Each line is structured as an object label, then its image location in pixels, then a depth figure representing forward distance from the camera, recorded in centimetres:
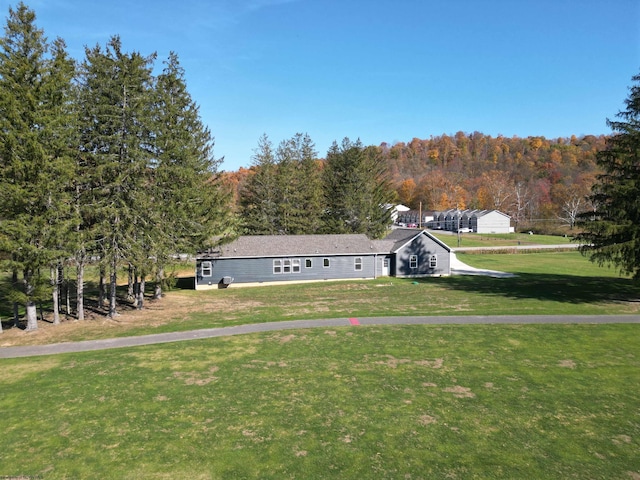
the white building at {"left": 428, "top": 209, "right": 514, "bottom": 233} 9812
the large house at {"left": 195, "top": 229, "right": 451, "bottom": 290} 3962
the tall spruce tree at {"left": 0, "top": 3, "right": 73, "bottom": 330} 1995
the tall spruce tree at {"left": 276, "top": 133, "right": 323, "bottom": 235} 5509
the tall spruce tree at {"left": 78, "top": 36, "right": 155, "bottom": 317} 2447
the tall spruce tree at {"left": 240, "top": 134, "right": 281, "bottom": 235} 5353
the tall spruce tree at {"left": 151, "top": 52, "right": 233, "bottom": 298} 2806
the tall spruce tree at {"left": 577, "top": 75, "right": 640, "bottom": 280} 2658
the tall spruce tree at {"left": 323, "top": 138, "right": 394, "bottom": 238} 5675
